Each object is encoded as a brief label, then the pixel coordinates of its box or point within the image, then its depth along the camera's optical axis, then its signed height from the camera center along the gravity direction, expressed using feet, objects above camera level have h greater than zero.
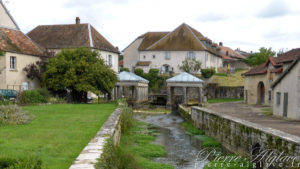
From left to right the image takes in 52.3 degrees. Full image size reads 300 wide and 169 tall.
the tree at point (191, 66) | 142.41 +10.02
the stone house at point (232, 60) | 218.40 +19.55
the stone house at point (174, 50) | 150.20 +18.53
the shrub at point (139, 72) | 141.28 +6.98
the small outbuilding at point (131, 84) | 106.52 +1.03
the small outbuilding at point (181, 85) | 100.73 +0.75
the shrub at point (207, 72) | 136.46 +6.68
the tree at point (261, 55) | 160.42 +17.24
